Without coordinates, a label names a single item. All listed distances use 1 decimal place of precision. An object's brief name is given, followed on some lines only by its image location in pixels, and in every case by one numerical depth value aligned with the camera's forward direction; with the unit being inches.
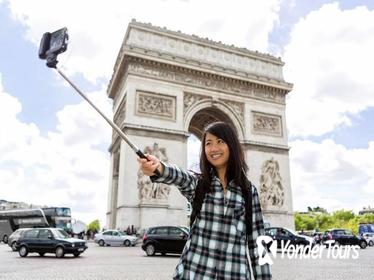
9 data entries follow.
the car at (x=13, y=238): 724.0
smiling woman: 74.4
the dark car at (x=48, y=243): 562.6
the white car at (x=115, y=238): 885.2
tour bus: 1211.9
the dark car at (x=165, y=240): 576.1
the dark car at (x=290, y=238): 728.0
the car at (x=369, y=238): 1185.5
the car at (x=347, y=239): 928.9
